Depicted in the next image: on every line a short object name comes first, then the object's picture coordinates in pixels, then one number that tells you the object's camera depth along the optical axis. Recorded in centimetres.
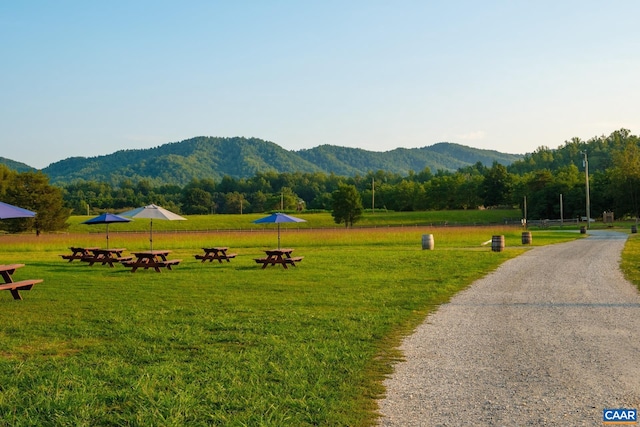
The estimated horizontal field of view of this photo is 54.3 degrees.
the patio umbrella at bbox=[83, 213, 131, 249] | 2447
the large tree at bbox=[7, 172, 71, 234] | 5984
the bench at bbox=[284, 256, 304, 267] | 2052
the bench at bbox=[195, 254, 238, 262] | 2297
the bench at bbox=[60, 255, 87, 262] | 2405
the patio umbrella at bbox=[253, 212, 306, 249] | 2302
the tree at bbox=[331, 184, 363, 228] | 7781
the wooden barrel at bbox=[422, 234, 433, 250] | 3033
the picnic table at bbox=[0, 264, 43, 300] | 1267
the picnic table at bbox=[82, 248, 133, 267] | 2197
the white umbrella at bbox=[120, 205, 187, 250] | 2099
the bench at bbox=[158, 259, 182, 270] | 1934
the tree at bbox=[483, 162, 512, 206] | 12425
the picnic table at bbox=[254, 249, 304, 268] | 2031
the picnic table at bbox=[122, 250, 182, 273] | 1931
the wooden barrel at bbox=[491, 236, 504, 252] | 2828
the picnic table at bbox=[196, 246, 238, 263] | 2281
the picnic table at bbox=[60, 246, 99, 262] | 2350
